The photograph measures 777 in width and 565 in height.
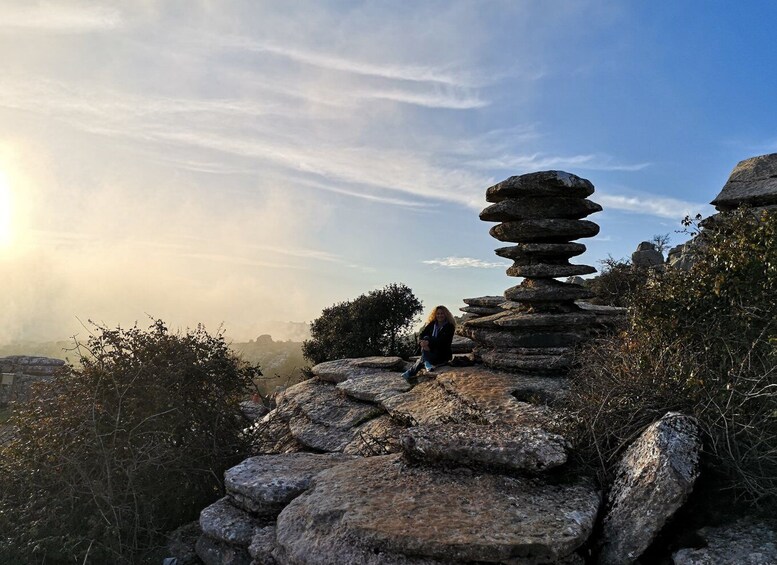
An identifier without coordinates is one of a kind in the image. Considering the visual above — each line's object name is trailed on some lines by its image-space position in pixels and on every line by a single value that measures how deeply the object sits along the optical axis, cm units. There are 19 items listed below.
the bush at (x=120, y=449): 642
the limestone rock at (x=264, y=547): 516
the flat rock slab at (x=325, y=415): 893
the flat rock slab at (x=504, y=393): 729
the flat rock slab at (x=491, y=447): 543
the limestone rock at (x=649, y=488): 457
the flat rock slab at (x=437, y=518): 430
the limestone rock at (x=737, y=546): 418
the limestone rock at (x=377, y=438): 759
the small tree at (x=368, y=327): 1884
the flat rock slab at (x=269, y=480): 598
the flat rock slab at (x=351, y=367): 1195
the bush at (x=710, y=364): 498
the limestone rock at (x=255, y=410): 1192
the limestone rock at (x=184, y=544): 632
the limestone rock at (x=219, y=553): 575
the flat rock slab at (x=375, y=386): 991
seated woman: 1127
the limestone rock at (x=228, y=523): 580
